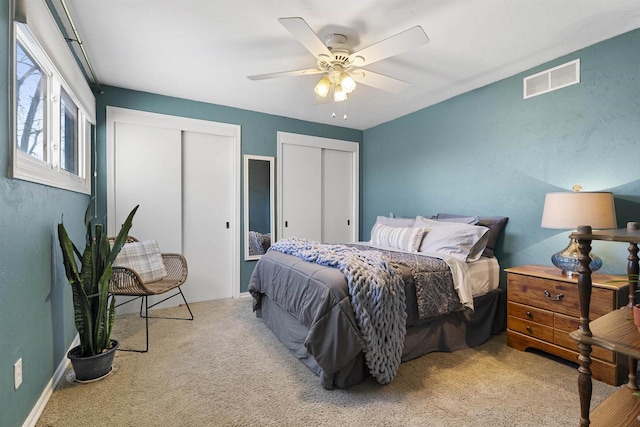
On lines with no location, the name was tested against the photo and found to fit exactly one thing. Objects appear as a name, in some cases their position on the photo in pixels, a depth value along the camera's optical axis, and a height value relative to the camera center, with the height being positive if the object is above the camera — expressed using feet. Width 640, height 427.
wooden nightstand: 6.43 -2.41
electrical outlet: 4.55 -2.50
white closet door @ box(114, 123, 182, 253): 10.87 +1.04
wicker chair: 8.14 -2.14
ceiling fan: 5.87 +3.47
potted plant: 6.28 -1.93
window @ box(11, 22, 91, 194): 5.13 +1.92
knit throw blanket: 6.12 -2.03
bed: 6.07 -2.13
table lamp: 6.74 -0.08
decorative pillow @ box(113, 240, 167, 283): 9.58 -1.61
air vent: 8.21 +3.74
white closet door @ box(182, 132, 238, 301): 12.14 -0.17
